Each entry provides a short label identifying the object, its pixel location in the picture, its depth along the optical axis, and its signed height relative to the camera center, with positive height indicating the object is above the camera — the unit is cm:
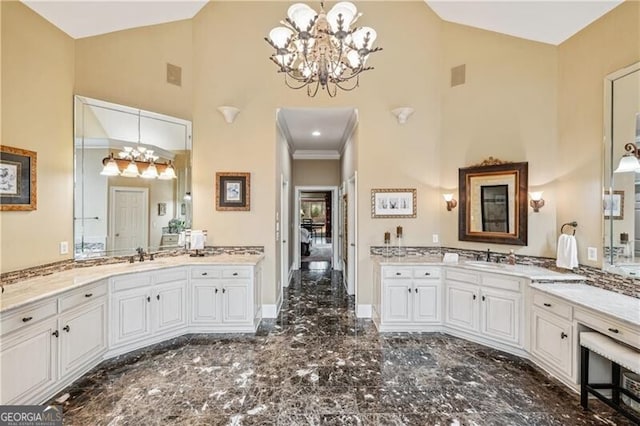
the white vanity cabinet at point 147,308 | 319 -111
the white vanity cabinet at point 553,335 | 262 -115
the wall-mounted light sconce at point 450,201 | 424 +18
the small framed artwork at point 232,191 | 430 +31
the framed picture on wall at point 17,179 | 265 +30
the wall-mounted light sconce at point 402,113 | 418 +144
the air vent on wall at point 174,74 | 409 +193
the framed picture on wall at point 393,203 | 436 +15
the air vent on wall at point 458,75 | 417 +198
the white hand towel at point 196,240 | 407 -39
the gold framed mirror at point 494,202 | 370 +15
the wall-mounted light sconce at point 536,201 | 356 +16
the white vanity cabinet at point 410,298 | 384 -111
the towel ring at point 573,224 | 323 -11
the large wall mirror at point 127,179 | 348 +42
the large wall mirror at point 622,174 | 270 +39
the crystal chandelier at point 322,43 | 222 +137
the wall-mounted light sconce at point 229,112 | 416 +143
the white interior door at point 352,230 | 457 -29
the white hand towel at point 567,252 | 311 -41
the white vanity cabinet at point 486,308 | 323 -111
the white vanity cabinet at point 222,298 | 376 -111
